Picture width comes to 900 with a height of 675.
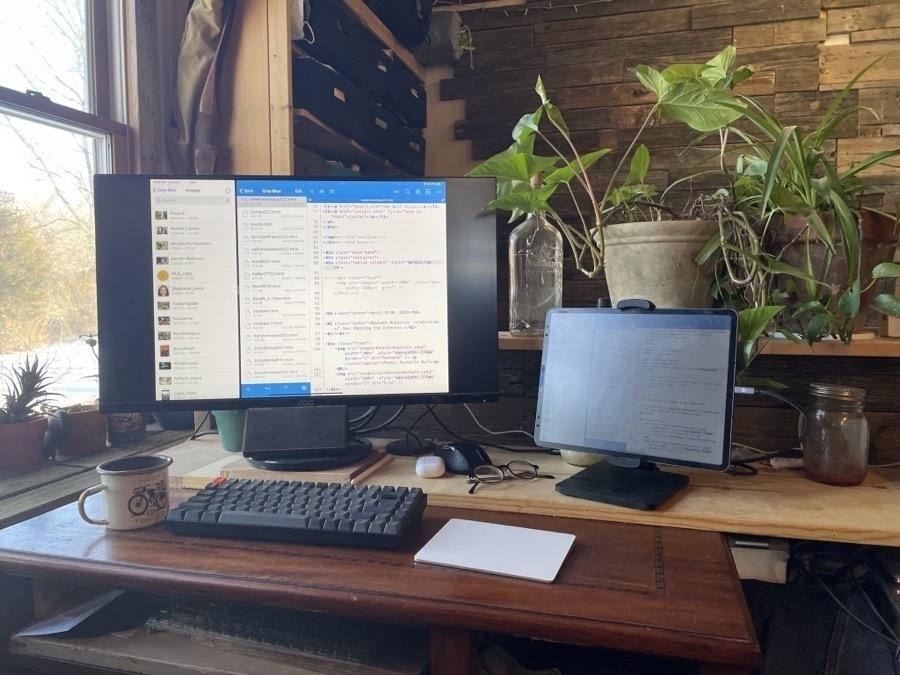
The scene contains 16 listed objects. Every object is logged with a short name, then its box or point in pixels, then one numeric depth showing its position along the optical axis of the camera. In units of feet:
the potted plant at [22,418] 3.59
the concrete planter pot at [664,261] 3.08
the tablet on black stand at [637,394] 2.71
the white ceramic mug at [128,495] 2.57
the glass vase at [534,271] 4.19
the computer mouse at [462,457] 3.22
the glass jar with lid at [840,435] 2.90
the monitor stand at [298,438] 3.22
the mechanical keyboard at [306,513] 2.39
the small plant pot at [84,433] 3.89
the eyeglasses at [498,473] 3.09
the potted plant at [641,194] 3.07
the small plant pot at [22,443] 3.58
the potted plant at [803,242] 2.82
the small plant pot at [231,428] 3.58
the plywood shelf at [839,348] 3.05
